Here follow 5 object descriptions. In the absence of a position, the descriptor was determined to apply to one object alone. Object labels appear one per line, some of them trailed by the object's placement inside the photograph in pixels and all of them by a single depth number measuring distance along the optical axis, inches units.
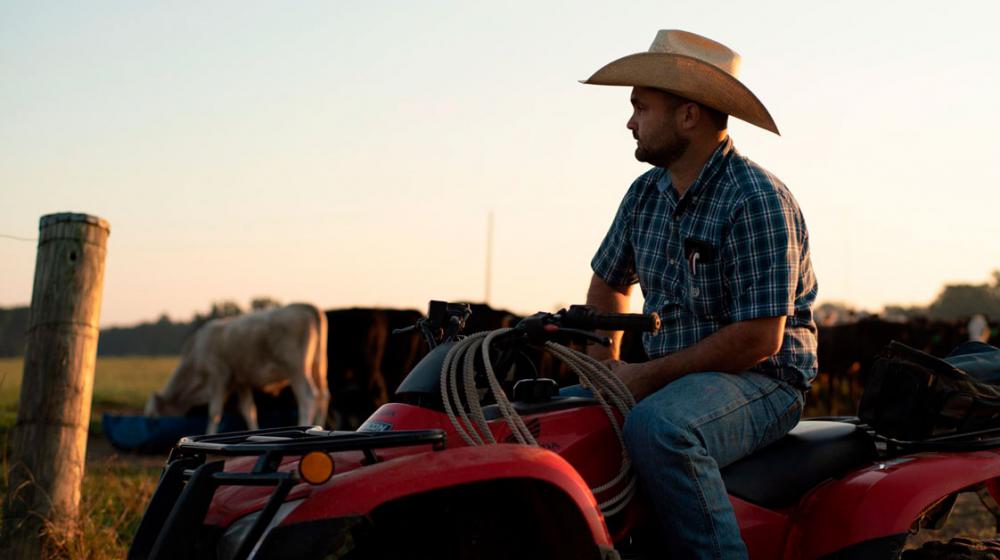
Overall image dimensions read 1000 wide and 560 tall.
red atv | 102.8
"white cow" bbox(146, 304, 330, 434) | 637.3
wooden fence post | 195.9
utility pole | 1090.2
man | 122.4
